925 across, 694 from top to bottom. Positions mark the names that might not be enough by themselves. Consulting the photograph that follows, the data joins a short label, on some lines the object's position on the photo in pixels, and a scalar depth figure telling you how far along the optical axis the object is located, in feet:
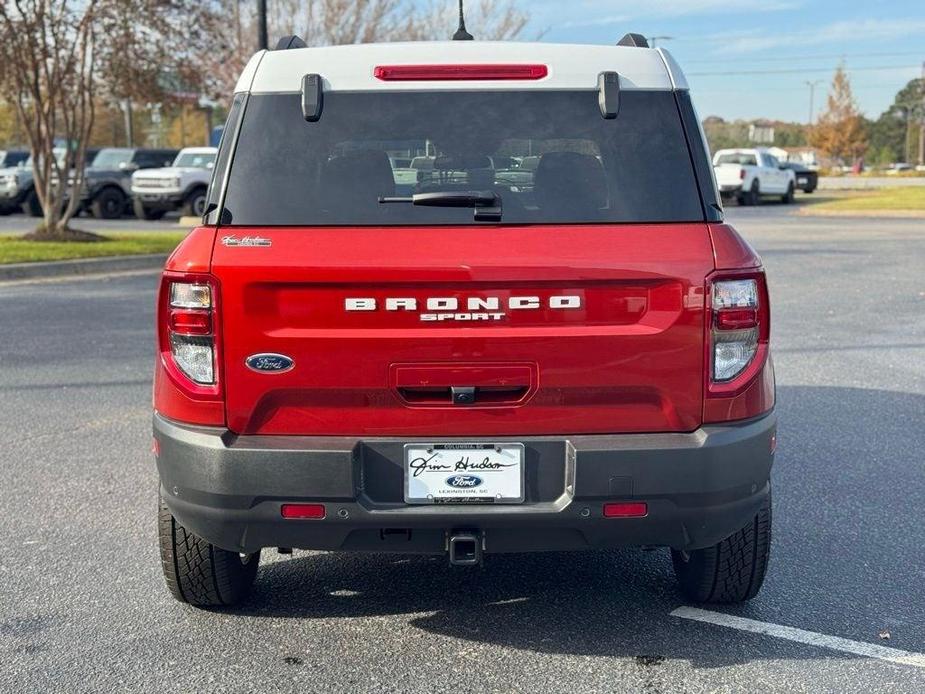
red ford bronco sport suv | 11.05
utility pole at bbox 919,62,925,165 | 345.10
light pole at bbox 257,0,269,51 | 65.36
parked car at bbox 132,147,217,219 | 94.58
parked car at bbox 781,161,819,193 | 148.97
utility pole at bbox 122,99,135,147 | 66.23
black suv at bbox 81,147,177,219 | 100.01
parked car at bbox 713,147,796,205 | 119.34
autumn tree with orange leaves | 239.71
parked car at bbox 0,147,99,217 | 101.55
